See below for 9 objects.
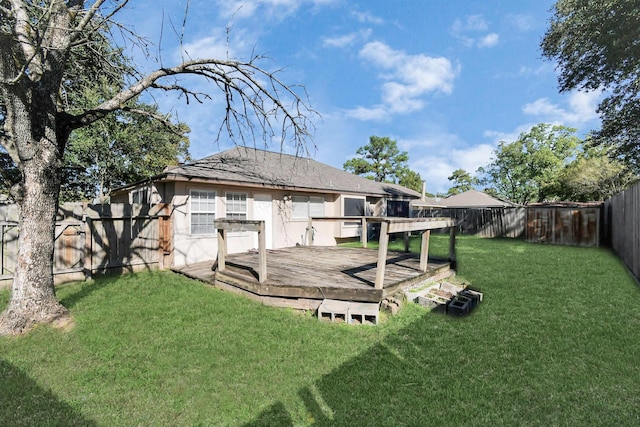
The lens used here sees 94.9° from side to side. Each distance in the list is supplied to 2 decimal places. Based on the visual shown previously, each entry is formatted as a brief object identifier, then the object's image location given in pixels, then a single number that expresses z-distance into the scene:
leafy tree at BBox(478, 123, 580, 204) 31.61
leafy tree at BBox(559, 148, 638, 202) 24.45
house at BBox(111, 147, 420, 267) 8.20
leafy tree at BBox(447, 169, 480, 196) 53.31
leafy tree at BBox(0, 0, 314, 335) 4.11
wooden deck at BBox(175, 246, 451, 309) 4.85
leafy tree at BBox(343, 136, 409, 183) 40.81
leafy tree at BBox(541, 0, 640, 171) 9.36
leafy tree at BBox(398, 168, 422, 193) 40.19
